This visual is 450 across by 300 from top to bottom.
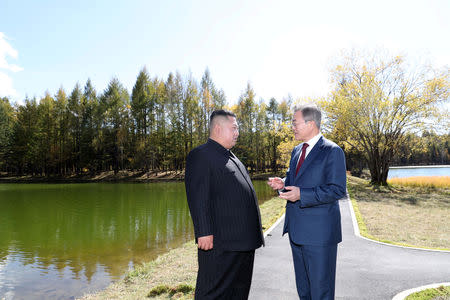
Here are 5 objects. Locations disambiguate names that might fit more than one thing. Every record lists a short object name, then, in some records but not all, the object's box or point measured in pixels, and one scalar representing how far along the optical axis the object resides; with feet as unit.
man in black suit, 8.50
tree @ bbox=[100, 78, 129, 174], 137.39
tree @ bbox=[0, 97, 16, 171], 146.20
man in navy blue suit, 8.50
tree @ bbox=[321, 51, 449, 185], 63.16
